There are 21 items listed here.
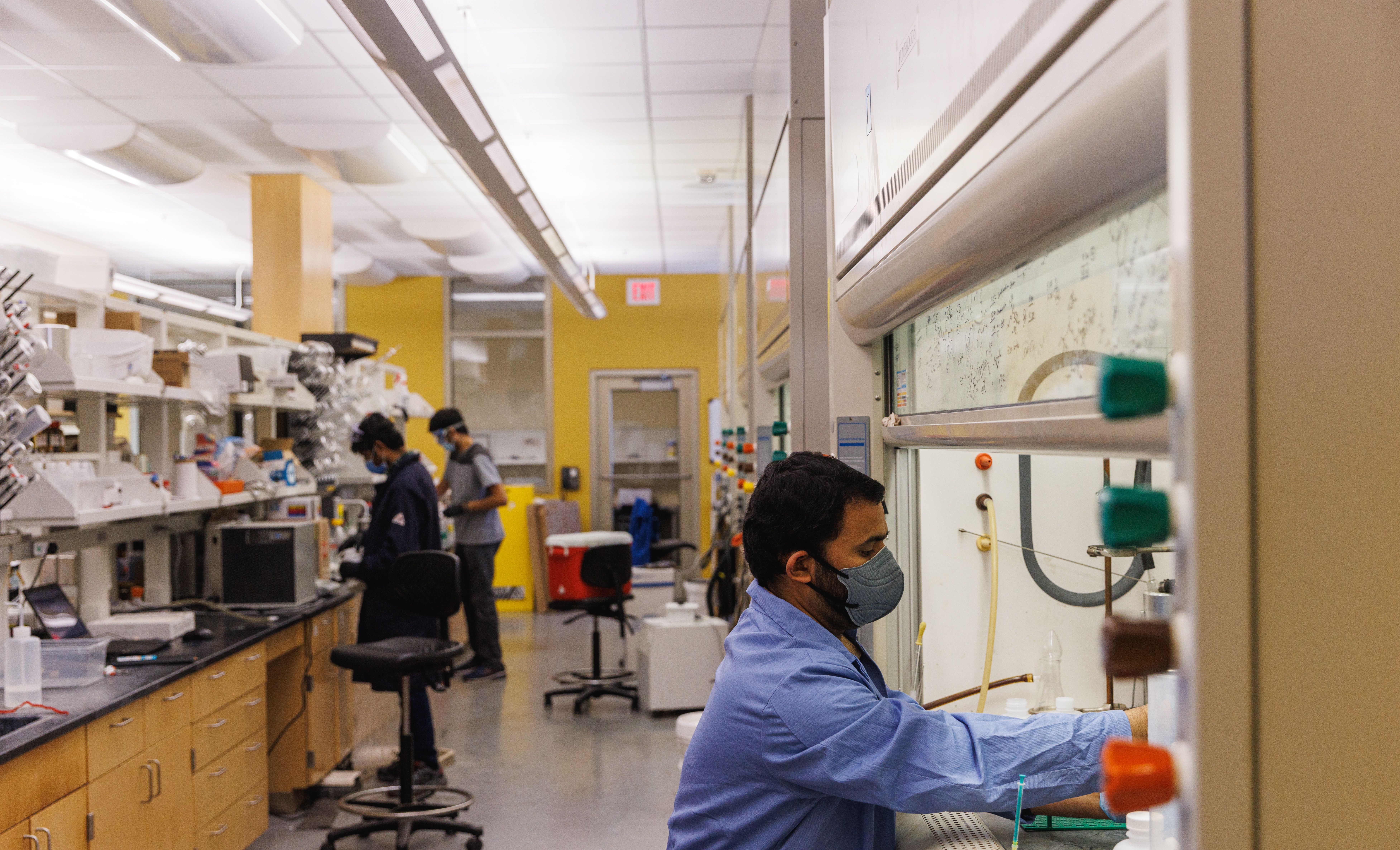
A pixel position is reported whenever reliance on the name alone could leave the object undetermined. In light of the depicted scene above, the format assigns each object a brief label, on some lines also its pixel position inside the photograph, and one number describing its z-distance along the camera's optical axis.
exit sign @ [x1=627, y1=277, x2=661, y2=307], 10.20
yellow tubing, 1.57
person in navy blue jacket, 4.42
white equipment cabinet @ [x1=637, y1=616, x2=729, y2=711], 5.46
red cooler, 6.16
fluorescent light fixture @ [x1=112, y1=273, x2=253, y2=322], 7.45
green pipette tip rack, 1.47
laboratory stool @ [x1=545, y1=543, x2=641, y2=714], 5.84
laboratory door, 10.19
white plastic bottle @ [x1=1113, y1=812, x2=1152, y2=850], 1.15
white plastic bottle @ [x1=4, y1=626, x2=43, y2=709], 2.67
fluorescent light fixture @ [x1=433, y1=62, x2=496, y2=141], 2.74
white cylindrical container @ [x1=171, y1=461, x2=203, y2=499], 3.96
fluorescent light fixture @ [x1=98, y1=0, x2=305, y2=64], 3.39
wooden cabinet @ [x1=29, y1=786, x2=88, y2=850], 2.38
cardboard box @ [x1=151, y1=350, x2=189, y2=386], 3.77
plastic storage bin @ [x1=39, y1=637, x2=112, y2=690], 2.90
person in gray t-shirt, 6.43
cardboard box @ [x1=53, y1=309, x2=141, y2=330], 3.57
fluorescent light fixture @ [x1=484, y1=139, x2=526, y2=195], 3.52
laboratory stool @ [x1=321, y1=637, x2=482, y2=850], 3.80
